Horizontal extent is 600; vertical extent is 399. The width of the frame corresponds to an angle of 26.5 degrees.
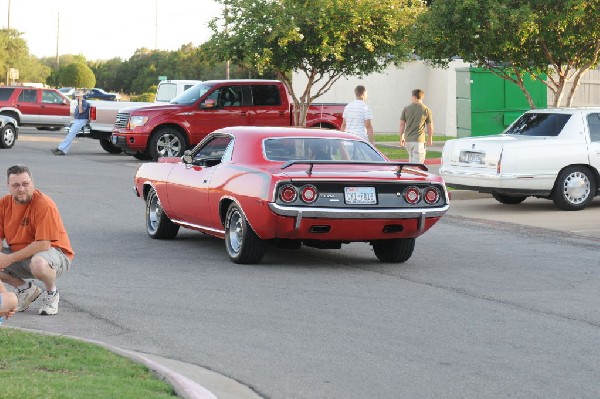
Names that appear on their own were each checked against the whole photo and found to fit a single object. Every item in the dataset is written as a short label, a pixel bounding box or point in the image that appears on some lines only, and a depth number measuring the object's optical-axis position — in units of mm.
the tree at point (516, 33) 24734
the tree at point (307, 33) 33375
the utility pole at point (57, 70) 124688
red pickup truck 30734
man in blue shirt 34312
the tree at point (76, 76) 123688
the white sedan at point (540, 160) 18922
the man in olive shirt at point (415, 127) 22375
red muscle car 12258
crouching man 9688
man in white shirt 22406
